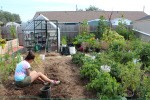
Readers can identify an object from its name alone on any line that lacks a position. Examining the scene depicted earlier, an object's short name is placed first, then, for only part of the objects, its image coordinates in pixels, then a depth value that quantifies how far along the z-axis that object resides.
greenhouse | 8.81
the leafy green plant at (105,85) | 3.34
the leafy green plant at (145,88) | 3.35
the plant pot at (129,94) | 3.59
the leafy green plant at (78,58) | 5.80
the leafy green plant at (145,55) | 5.06
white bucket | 8.43
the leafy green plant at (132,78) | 3.54
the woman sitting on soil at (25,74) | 3.83
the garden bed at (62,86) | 3.62
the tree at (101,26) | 11.09
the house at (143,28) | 8.91
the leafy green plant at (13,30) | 10.78
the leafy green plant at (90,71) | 4.17
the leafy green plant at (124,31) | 10.58
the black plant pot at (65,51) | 8.38
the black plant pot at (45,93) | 3.40
